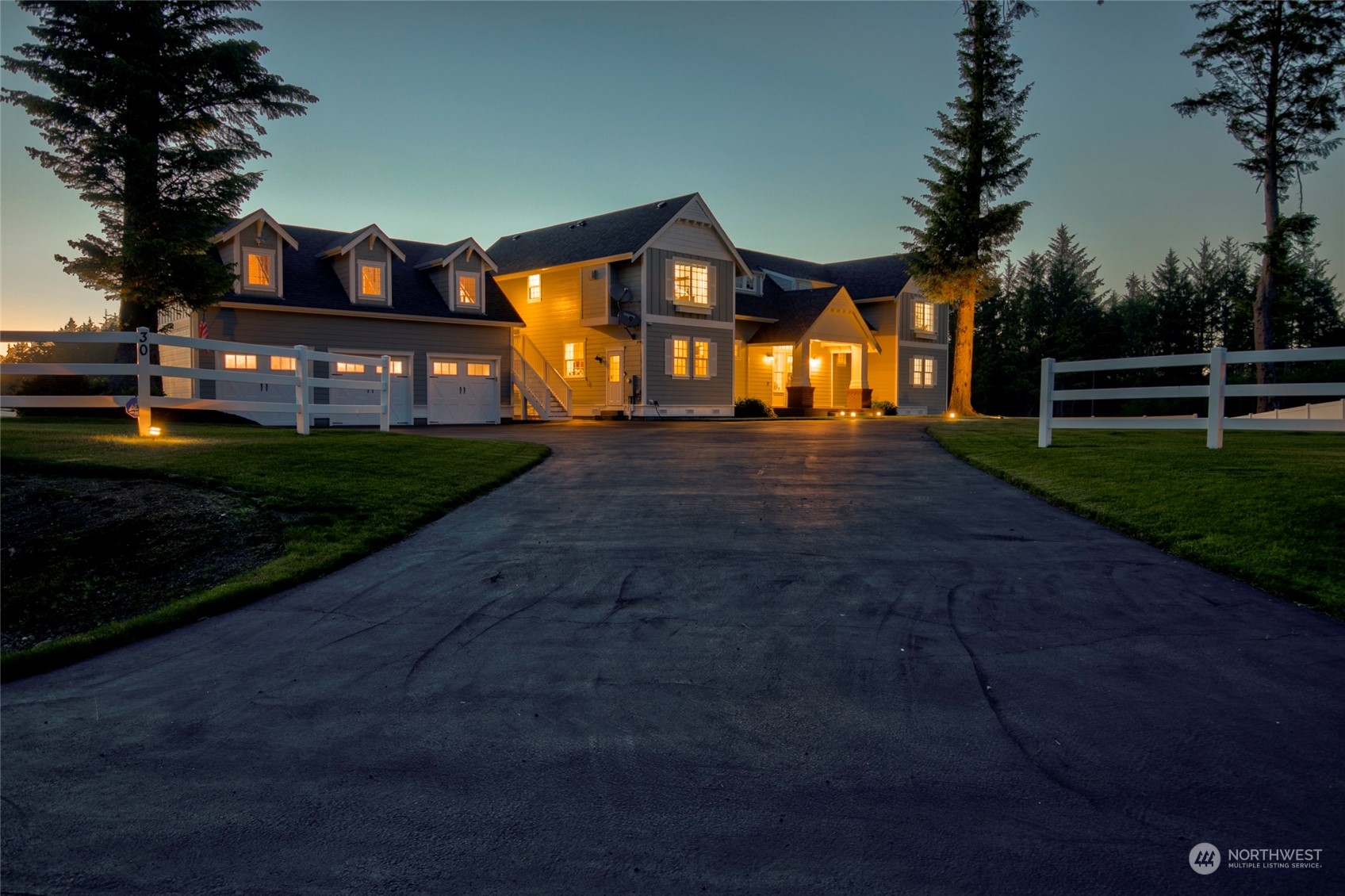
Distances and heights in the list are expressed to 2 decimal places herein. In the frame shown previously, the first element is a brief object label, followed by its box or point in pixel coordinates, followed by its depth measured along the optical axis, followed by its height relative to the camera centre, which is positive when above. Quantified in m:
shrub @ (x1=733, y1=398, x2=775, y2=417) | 33.38 -0.11
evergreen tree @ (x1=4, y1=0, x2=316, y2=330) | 18.66 +6.52
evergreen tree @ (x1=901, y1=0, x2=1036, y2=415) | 31.11 +8.59
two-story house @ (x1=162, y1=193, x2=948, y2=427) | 24.92 +3.01
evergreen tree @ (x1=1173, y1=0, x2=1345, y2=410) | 26.69 +10.52
